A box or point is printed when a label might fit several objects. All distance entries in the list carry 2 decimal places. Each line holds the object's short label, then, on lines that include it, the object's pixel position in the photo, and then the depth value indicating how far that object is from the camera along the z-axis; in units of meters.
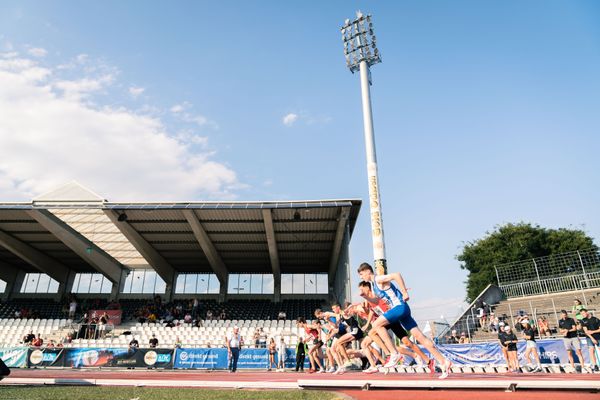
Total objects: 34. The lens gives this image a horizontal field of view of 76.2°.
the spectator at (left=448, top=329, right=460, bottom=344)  19.67
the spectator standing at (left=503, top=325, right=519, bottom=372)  12.05
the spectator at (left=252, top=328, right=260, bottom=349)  20.56
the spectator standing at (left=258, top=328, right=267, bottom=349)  20.32
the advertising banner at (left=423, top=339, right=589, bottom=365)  13.52
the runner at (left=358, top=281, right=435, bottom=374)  6.75
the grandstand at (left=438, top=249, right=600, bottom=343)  21.77
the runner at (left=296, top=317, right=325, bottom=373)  12.66
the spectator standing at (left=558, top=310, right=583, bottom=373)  11.60
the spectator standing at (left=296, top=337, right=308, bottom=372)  15.66
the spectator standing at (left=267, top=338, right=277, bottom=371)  18.31
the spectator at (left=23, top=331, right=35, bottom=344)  23.61
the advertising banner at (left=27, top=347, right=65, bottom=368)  18.31
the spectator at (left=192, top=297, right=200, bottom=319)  34.06
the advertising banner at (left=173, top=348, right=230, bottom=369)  18.16
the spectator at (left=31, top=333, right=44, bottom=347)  21.83
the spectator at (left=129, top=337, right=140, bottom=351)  20.90
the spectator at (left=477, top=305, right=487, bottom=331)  21.68
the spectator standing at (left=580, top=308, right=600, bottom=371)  10.91
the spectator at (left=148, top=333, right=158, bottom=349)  21.36
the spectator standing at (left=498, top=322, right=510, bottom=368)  12.26
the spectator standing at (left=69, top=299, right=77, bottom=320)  32.78
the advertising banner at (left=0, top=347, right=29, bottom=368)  18.39
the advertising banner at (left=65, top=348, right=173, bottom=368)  18.08
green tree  44.94
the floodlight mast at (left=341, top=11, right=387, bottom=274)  21.45
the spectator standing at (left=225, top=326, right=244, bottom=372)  15.79
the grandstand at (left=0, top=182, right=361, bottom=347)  26.62
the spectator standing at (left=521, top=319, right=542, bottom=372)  11.89
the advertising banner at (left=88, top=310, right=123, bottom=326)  31.16
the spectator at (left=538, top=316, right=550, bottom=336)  17.03
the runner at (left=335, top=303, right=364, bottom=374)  9.34
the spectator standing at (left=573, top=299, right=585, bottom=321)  11.55
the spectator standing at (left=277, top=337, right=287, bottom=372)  18.08
